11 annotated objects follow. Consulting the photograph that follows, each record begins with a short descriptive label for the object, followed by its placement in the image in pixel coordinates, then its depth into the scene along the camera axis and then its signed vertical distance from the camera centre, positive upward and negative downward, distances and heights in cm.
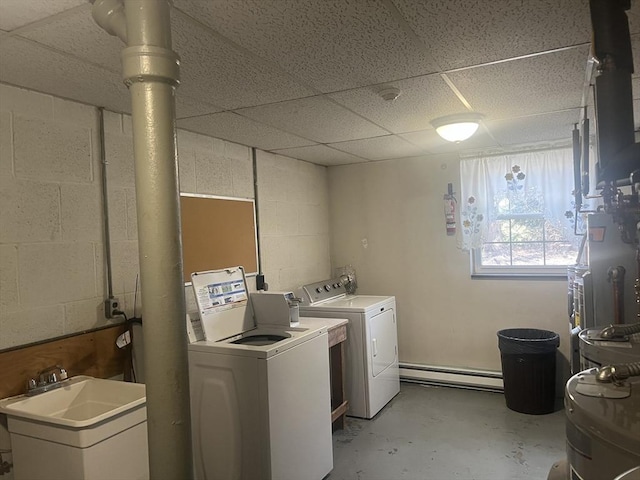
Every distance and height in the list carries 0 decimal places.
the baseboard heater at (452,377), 427 -142
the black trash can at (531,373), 369 -119
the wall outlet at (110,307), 250 -34
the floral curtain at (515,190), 396 +34
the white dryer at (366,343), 377 -94
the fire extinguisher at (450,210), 440 +19
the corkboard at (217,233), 309 +5
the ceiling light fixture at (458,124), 299 +70
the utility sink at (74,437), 177 -78
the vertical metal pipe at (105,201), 254 +25
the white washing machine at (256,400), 248 -92
